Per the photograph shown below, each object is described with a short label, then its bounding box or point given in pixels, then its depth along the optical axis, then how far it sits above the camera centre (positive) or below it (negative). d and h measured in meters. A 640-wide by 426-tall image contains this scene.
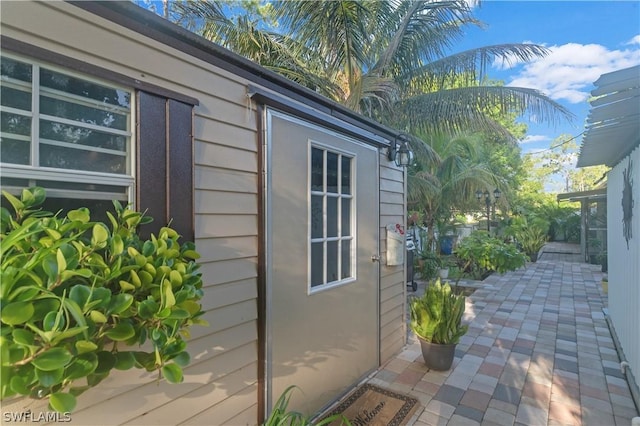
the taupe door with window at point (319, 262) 2.06 -0.39
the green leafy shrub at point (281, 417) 1.67 -1.16
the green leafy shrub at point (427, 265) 7.29 -1.24
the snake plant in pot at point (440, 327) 2.99 -1.14
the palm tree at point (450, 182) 8.41 +0.92
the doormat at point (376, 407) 2.32 -1.58
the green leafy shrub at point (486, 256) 7.07 -1.00
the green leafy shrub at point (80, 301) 0.67 -0.22
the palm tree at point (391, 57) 4.96 +2.86
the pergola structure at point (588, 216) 9.63 -0.06
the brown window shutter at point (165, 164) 1.42 +0.25
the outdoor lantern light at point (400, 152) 3.44 +0.72
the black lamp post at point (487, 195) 9.09 +0.59
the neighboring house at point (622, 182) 2.05 +0.35
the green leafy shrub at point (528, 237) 10.81 -0.83
